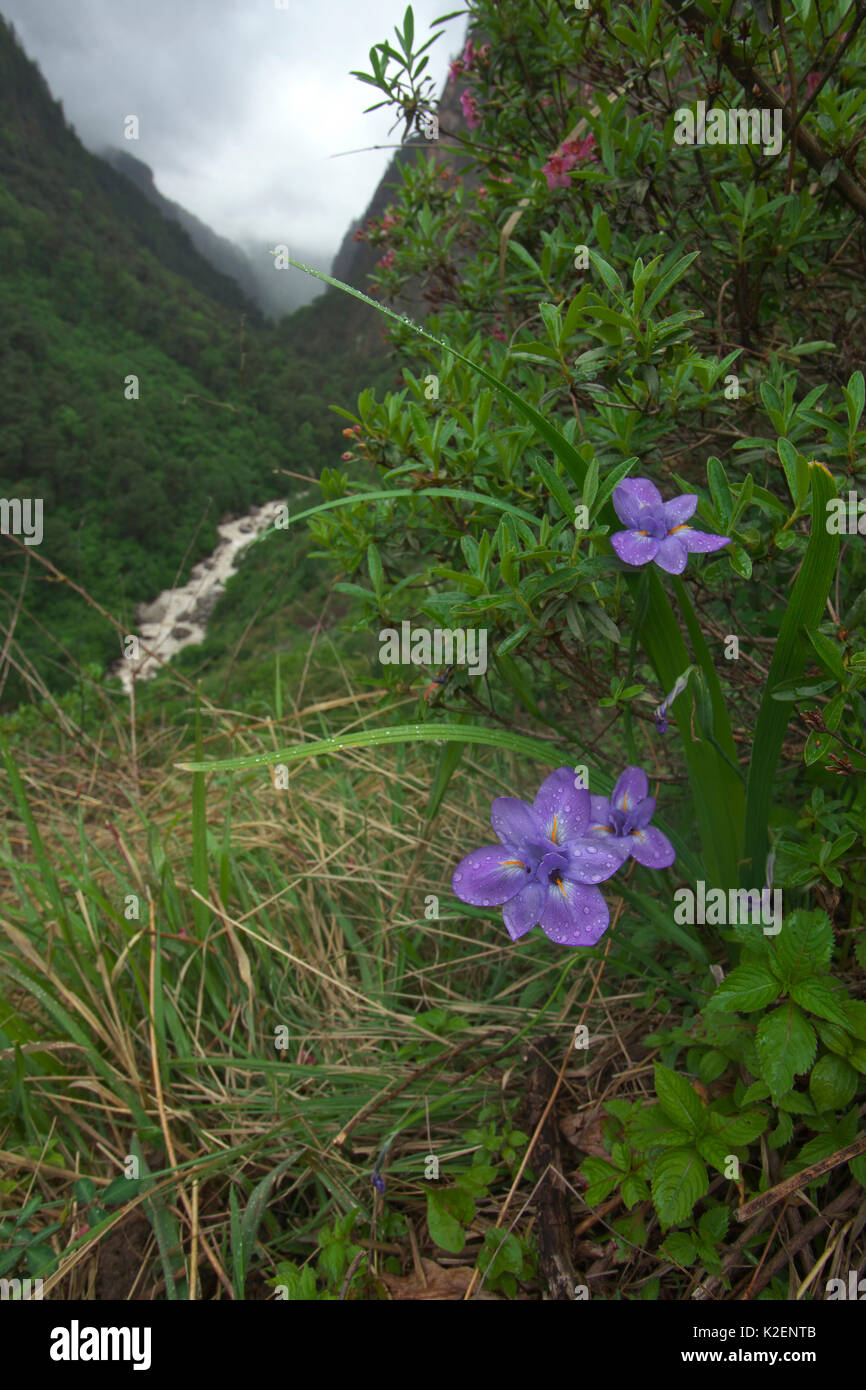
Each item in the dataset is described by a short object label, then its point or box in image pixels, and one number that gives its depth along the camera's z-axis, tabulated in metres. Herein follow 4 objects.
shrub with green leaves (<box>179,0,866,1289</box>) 0.31
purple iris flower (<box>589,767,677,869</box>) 0.30
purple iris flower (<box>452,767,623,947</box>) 0.29
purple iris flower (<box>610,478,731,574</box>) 0.30
